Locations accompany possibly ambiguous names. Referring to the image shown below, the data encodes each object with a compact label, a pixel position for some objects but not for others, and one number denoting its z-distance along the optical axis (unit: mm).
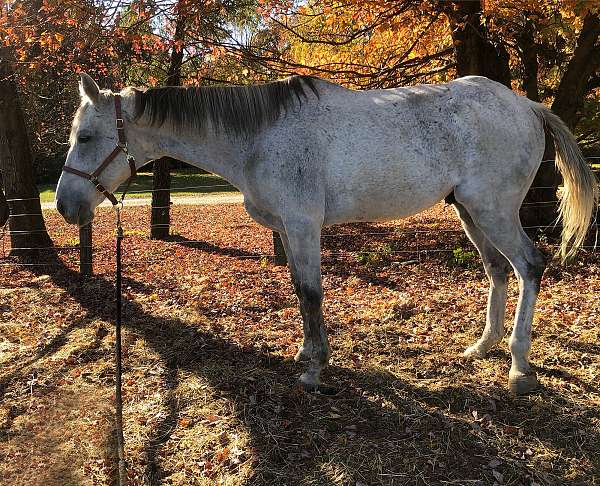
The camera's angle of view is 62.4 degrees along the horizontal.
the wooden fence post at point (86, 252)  7445
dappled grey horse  3729
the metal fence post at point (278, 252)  8070
